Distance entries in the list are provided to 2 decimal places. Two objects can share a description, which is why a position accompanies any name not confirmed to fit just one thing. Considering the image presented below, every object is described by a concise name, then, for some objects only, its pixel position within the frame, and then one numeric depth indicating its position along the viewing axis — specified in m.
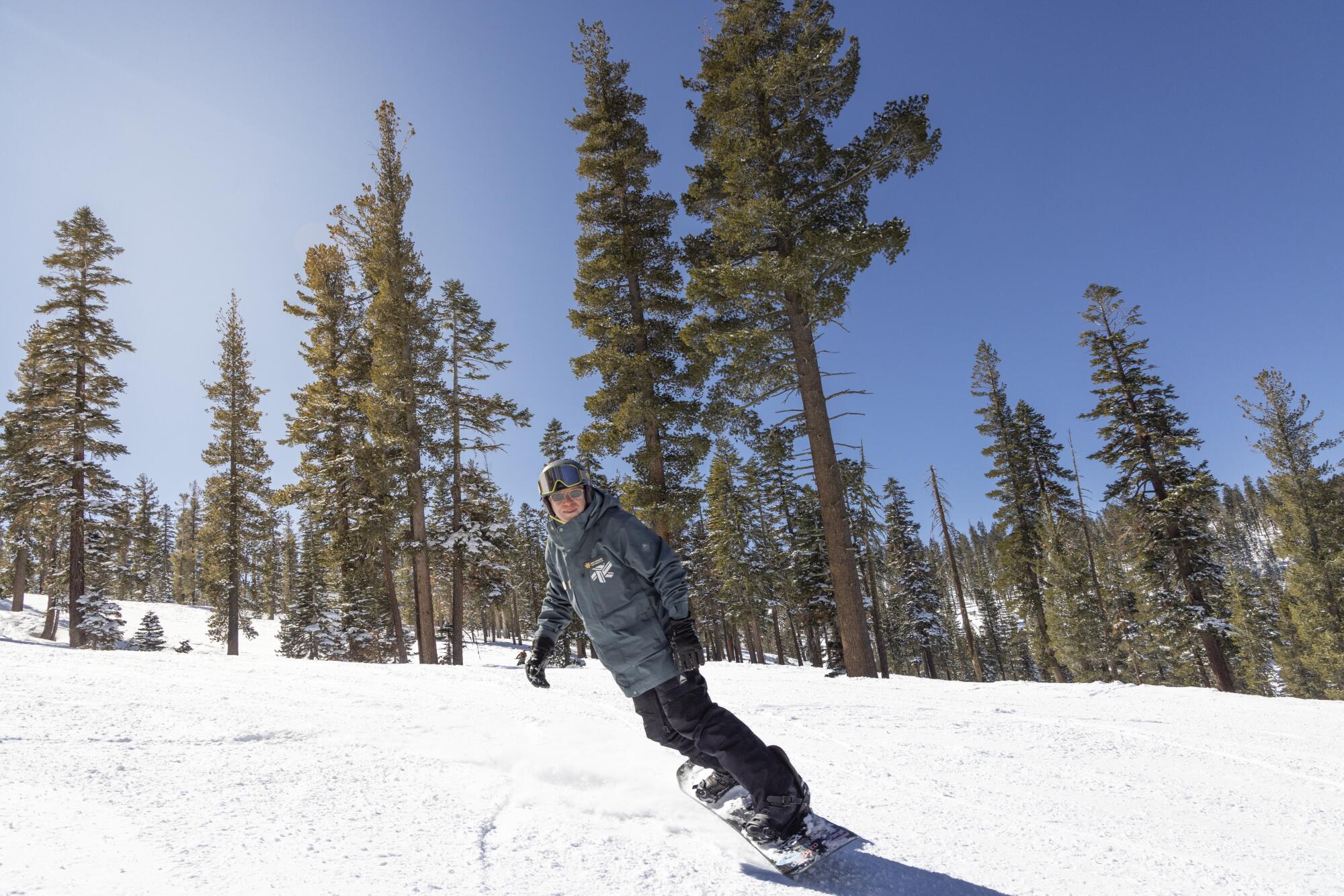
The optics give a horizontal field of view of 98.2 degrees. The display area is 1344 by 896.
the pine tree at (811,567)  30.73
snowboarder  2.73
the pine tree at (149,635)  28.33
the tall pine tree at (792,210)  11.31
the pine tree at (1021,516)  28.61
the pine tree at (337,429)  21.25
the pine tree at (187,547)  65.81
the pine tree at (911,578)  38.53
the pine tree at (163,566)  68.25
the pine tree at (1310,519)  25.50
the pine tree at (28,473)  21.20
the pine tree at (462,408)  21.17
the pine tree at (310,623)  34.72
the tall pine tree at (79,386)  21.31
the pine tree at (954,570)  26.93
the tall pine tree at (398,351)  18.30
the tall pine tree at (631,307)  15.01
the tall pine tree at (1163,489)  20.05
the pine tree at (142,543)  22.73
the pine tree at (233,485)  24.20
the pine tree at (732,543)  35.19
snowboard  2.49
